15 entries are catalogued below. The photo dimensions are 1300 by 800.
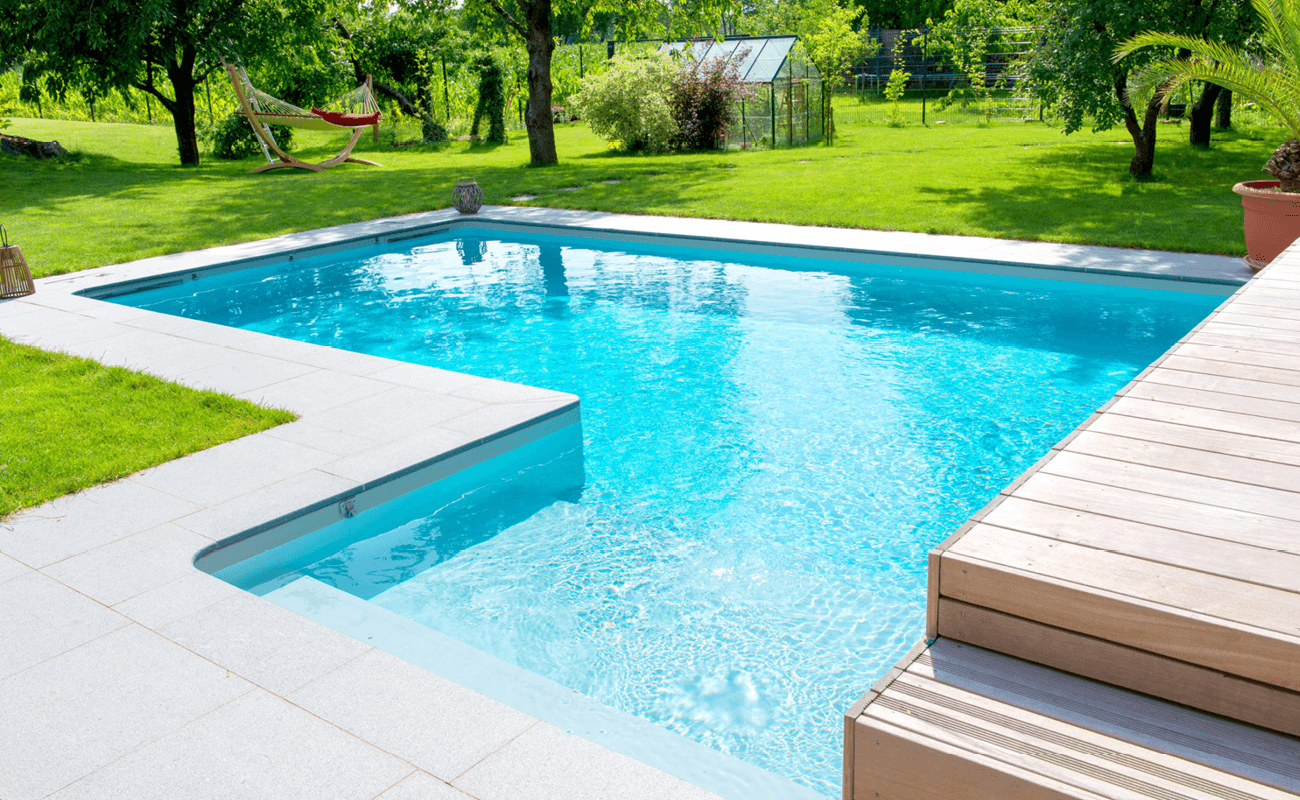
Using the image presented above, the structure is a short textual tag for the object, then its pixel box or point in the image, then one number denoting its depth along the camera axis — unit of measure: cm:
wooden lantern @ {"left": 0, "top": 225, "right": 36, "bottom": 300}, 867
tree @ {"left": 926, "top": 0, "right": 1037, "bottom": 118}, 2069
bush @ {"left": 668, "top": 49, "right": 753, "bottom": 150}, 2078
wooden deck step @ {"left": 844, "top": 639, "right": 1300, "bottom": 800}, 182
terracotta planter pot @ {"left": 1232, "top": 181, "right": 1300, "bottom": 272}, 766
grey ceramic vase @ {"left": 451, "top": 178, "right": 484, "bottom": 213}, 1243
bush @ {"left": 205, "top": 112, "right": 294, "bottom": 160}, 2169
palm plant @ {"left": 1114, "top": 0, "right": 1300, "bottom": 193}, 816
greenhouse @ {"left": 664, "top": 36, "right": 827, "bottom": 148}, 2106
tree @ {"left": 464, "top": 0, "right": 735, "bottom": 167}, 1797
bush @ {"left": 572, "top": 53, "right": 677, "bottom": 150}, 2036
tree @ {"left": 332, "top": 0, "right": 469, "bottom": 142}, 2470
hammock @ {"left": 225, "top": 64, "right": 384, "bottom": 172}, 1730
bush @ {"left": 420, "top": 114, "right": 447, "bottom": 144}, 2403
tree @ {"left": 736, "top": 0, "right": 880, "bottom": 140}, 2606
